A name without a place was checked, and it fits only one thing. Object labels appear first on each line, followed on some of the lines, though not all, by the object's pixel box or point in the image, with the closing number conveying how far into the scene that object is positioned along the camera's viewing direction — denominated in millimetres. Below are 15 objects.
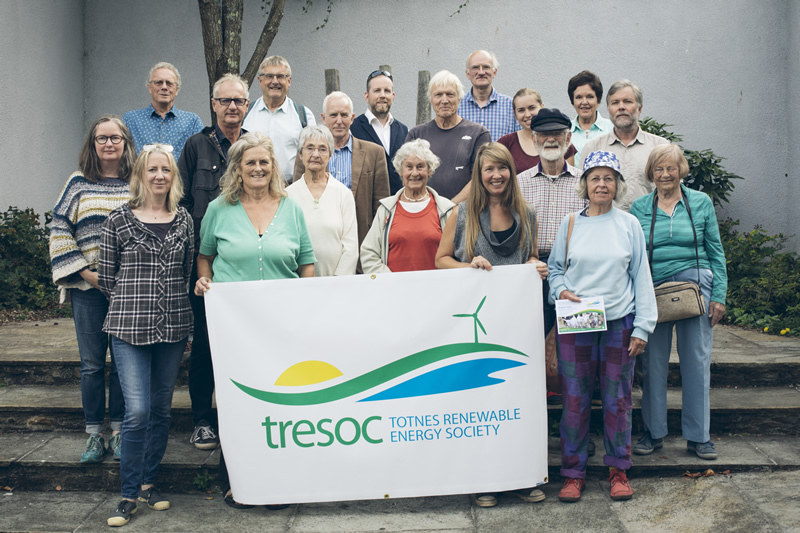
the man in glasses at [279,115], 5199
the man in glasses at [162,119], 5242
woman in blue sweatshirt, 3982
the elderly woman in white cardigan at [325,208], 4449
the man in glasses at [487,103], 5816
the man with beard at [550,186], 4402
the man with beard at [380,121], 5633
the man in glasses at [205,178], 4570
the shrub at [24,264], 7760
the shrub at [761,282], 6859
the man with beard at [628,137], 4734
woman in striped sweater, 4254
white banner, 4051
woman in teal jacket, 4363
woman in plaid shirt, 3898
